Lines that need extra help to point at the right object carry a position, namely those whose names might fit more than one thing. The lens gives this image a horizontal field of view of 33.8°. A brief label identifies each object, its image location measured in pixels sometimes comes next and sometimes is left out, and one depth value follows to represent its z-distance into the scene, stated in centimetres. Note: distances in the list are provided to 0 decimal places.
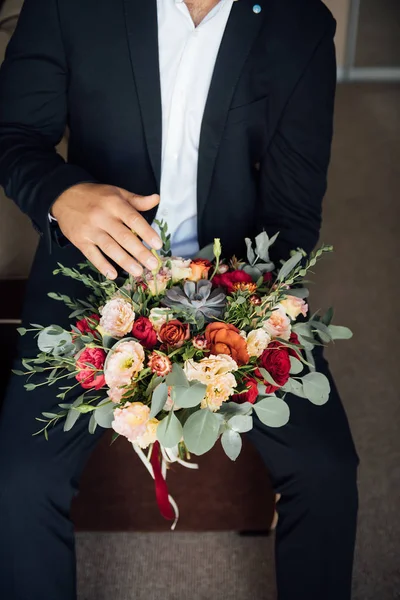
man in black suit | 127
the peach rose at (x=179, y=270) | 115
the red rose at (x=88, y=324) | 113
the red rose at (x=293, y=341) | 117
